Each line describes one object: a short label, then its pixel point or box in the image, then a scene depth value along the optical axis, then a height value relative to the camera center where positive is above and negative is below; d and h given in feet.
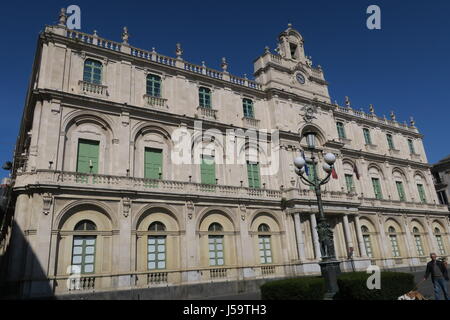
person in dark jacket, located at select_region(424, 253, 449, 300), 35.86 -1.37
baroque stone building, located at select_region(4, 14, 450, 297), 55.72 +18.48
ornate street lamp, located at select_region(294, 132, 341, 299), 37.88 +2.97
